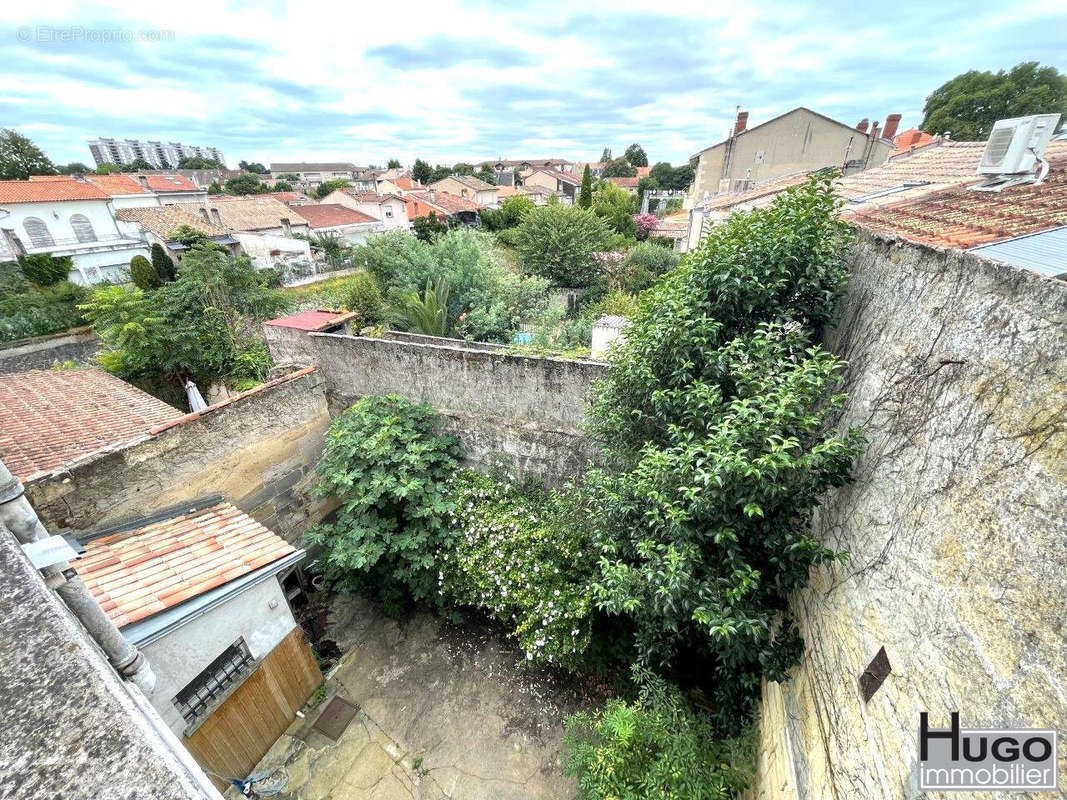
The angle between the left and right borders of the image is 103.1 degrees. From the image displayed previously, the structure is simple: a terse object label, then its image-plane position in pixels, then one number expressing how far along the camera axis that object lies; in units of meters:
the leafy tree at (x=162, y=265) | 19.53
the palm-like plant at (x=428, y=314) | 10.27
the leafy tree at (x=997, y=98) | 30.45
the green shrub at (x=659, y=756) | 3.60
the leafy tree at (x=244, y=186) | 59.66
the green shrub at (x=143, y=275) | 18.11
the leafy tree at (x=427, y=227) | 23.70
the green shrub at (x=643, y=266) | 17.31
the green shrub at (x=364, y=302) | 12.32
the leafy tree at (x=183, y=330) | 9.09
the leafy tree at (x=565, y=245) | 16.66
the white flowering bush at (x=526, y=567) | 5.54
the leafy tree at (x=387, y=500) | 6.30
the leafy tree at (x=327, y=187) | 56.65
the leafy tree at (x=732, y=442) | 3.07
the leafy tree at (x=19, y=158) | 36.16
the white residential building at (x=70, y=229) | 22.72
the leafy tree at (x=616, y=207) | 25.48
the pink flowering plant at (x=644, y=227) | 27.58
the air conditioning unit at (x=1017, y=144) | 3.90
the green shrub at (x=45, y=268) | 20.80
